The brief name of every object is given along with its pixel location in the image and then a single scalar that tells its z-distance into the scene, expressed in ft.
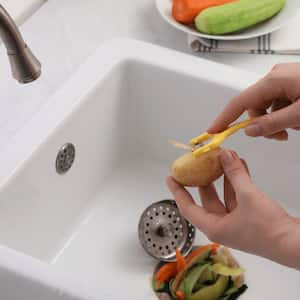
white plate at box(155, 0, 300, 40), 5.24
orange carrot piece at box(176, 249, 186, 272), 4.94
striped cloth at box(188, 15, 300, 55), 5.27
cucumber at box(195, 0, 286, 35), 5.18
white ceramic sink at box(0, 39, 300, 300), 4.80
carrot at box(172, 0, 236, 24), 5.23
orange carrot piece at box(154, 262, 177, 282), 4.94
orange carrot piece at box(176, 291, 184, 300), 4.83
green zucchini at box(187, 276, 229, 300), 4.82
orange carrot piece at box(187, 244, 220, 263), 4.99
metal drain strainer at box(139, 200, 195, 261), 5.05
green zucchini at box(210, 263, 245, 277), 4.92
